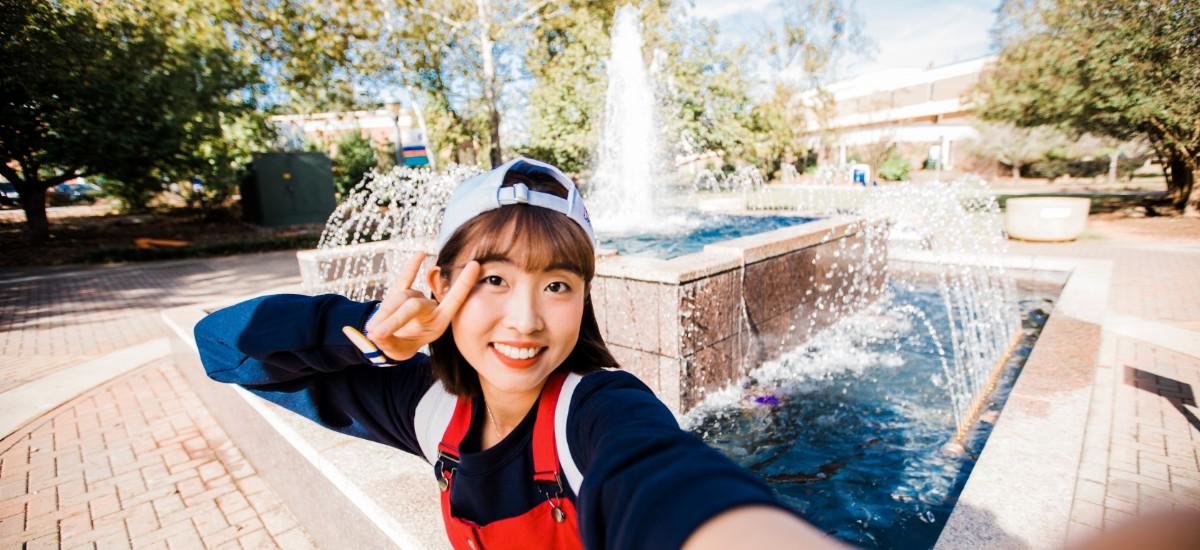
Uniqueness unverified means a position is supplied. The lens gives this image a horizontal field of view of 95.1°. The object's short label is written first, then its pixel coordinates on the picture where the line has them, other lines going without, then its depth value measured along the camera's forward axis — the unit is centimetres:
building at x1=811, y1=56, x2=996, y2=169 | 3672
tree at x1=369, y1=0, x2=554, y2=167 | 1734
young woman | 122
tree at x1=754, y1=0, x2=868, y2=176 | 2639
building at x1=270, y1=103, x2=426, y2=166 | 2567
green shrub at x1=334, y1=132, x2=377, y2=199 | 2847
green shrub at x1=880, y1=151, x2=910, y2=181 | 3497
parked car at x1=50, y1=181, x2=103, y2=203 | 3362
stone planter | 1175
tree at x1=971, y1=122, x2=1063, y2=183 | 2986
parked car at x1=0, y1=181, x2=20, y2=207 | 1755
